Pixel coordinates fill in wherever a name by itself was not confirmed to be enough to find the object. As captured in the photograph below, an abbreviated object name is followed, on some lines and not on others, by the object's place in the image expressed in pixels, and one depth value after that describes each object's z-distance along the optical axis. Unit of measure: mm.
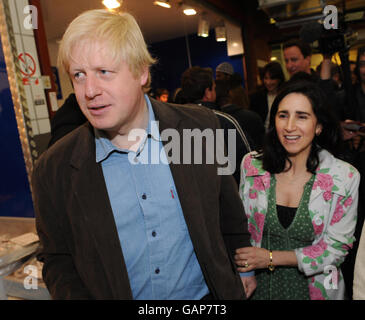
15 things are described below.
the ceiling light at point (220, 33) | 6123
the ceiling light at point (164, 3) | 3438
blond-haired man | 919
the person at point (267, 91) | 3186
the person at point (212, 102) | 1950
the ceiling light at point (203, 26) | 4977
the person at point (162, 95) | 5574
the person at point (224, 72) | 2595
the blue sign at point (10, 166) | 1759
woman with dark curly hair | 1504
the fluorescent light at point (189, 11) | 4457
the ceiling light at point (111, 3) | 3377
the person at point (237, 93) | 2896
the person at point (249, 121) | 2307
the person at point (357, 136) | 1604
